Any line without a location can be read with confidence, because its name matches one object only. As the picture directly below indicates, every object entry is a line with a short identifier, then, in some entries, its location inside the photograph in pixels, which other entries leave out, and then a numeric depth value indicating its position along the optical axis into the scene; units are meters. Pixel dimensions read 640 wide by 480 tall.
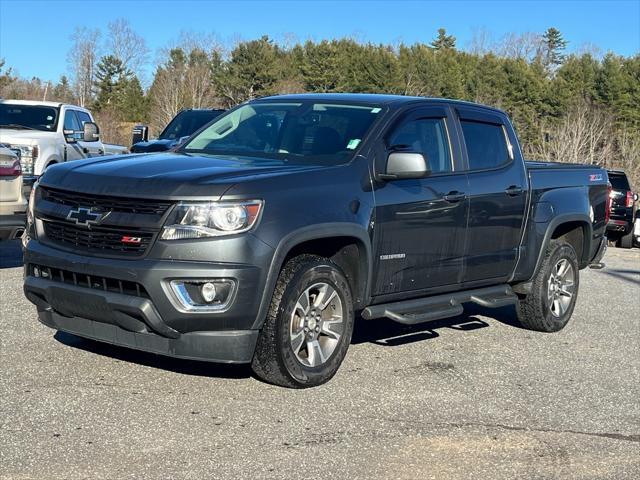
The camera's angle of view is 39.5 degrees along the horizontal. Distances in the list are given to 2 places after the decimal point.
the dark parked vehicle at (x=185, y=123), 15.57
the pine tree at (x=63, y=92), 69.38
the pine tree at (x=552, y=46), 90.01
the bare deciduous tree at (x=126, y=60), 70.44
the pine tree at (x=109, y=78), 69.94
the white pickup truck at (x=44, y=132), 13.48
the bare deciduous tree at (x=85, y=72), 69.94
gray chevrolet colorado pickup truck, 5.10
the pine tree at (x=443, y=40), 93.62
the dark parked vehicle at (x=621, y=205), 18.16
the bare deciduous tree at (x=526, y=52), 82.36
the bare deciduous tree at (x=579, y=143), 38.28
